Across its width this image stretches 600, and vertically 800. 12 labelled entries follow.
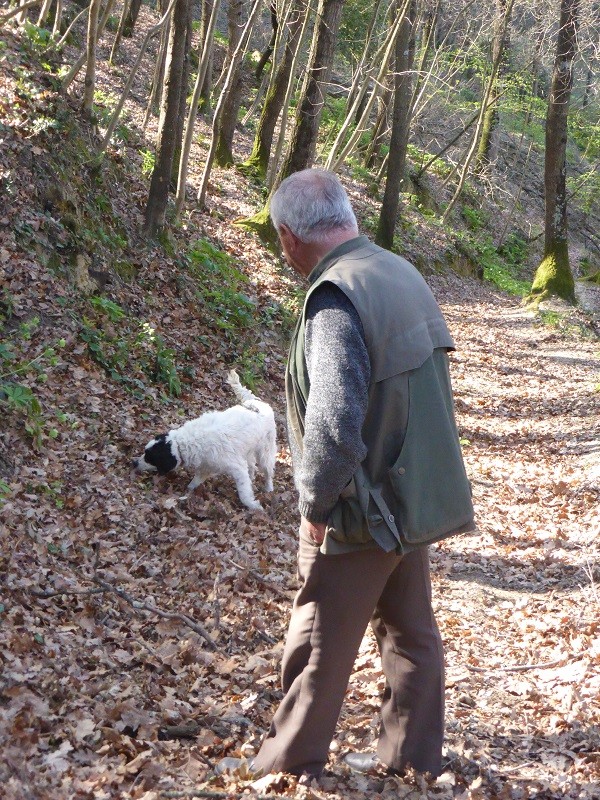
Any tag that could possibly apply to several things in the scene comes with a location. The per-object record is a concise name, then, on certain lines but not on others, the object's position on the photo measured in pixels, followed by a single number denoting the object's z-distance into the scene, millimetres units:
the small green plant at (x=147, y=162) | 13975
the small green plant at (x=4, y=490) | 5848
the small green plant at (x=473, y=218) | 33062
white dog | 7484
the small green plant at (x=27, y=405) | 6637
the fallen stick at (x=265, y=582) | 6461
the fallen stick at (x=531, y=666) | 5282
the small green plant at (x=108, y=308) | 9500
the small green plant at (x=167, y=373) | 9609
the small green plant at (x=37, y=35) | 11734
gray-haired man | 3164
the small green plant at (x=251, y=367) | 10867
